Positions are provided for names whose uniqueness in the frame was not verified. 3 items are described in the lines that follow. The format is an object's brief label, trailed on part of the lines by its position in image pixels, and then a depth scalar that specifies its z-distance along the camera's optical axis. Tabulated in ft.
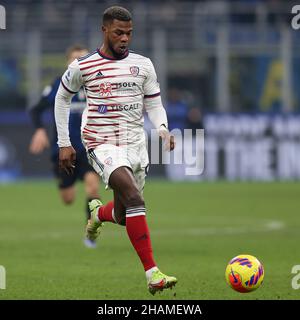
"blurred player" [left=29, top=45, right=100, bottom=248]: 87.09
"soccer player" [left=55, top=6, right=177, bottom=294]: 56.54
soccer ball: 53.78
